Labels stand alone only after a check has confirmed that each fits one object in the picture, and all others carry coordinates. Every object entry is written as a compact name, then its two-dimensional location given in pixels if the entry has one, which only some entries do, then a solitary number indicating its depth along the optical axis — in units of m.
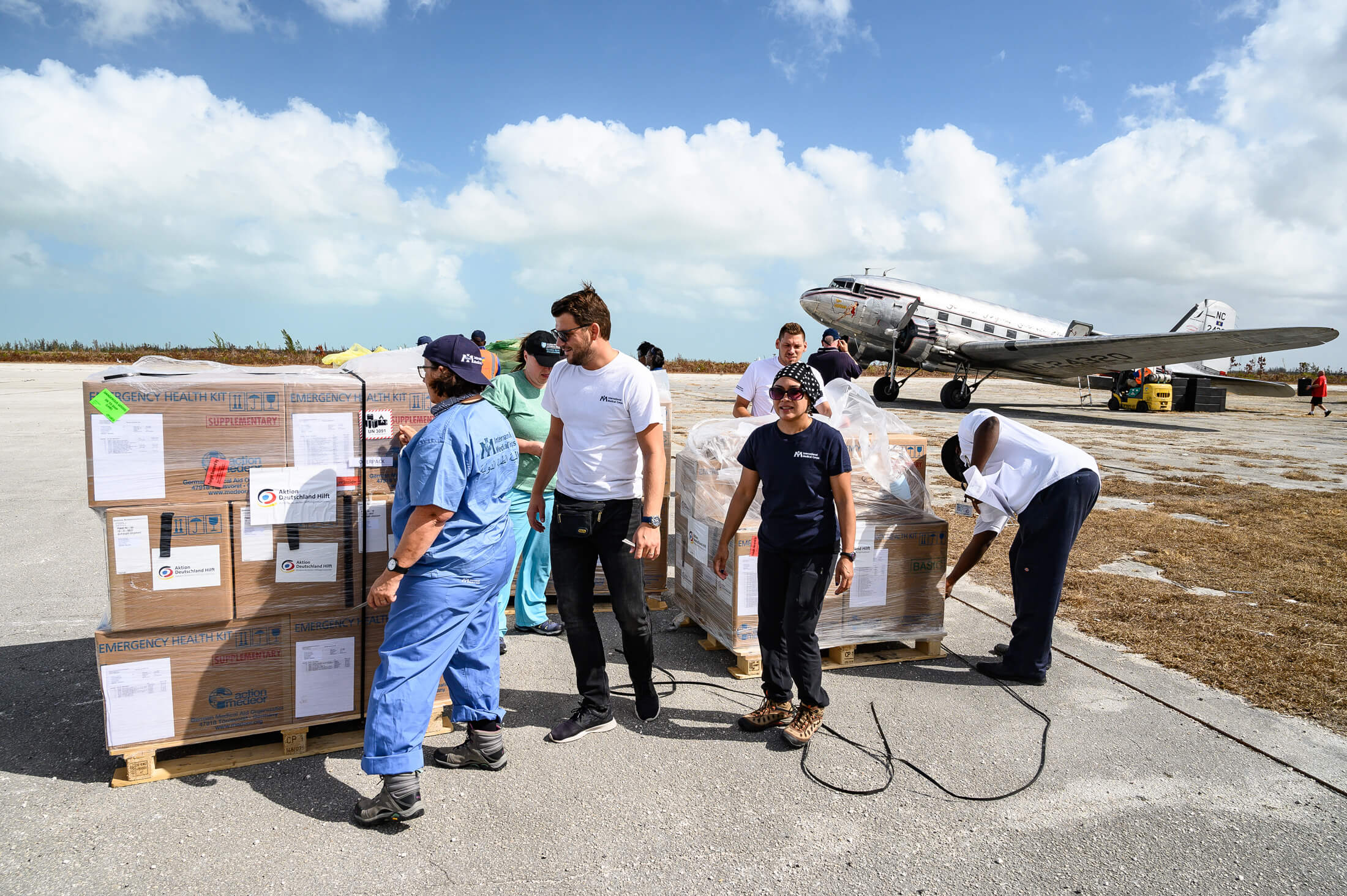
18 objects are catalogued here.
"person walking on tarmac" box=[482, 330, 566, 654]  4.27
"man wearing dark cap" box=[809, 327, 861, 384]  6.48
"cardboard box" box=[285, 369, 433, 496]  3.08
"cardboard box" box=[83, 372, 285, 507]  2.78
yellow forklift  27.08
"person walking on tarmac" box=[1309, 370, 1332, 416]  27.05
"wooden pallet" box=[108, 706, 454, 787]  2.88
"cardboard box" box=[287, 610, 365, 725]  3.12
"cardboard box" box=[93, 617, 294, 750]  2.86
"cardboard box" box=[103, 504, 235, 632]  2.80
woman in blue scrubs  2.64
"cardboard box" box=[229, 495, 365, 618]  2.98
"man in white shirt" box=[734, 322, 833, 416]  5.34
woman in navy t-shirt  3.34
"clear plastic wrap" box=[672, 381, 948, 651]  4.16
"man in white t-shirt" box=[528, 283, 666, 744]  3.22
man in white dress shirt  3.95
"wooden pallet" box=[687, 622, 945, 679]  4.12
